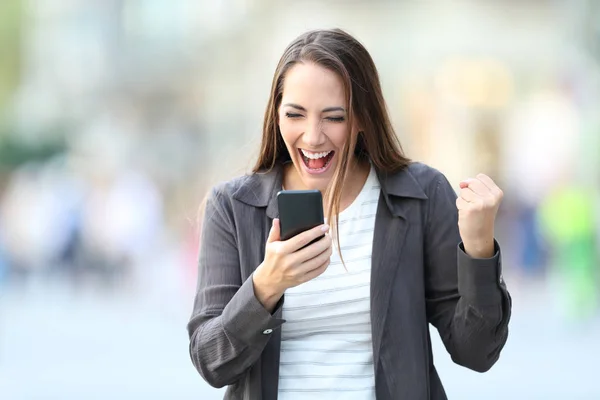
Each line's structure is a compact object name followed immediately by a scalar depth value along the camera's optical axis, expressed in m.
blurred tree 41.31
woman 4.29
